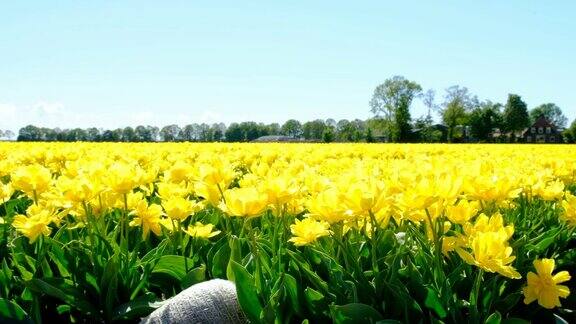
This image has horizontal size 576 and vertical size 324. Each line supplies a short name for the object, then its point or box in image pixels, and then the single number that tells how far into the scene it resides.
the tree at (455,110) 87.94
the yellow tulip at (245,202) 1.83
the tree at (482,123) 87.19
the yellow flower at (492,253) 1.58
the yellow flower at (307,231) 1.87
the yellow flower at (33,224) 1.97
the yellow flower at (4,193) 2.48
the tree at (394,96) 81.81
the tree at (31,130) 103.03
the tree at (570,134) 92.88
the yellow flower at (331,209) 1.77
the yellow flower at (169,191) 2.44
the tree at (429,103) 88.25
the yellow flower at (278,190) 1.96
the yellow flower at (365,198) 1.73
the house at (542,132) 106.06
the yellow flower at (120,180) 2.13
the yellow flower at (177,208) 2.16
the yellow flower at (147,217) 2.24
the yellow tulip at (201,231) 2.21
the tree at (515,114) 92.12
